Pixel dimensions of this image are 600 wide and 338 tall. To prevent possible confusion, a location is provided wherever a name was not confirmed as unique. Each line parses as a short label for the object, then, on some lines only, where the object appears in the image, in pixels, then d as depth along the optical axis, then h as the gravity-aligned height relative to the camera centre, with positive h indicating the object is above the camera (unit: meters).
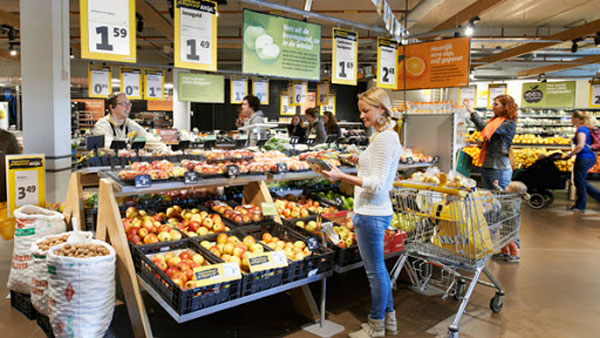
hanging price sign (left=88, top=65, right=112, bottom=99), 11.42 +1.40
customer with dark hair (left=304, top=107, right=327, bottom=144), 8.50 +0.12
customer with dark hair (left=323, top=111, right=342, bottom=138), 9.66 +0.26
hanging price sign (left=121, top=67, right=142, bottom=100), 11.66 +1.40
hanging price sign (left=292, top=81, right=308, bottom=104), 14.80 +1.47
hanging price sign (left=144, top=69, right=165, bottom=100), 12.18 +1.42
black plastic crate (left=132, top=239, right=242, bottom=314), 2.43 -0.96
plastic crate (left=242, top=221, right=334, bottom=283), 2.98 -0.91
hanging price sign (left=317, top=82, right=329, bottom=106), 16.33 +1.59
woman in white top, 2.75 -0.35
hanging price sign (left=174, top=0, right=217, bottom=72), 4.82 +1.17
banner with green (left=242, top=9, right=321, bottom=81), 5.19 +1.14
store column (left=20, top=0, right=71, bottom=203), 4.73 +0.55
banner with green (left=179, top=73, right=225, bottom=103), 11.79 +1.30
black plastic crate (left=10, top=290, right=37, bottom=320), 3.26 -1.41
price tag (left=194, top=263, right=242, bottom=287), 2.48 -0.87
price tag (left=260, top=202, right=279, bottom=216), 3.49 -0.64
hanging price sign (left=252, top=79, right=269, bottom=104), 14.26 +1.54
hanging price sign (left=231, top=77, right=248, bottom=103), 13.73 +1.48
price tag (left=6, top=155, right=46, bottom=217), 3.64 -0.45
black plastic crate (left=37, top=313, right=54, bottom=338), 2.90 -1.40
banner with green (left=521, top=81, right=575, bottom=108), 15.32 +1.61
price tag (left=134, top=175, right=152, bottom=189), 2.80 -0.34
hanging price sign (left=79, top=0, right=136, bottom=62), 4.21 +1.06
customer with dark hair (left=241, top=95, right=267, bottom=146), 6.25 +0.26
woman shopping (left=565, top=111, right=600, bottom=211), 7.46 -0.34
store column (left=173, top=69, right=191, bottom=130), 13.70 +0.70
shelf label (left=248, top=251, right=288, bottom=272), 2.74 -0.86
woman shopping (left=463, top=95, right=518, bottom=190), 4.91 -0.03
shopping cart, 2.95 -0.69
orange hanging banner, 6.41 +1.16
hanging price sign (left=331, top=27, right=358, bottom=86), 6.21 +1.19
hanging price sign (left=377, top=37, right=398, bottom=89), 6.79 +1.22
